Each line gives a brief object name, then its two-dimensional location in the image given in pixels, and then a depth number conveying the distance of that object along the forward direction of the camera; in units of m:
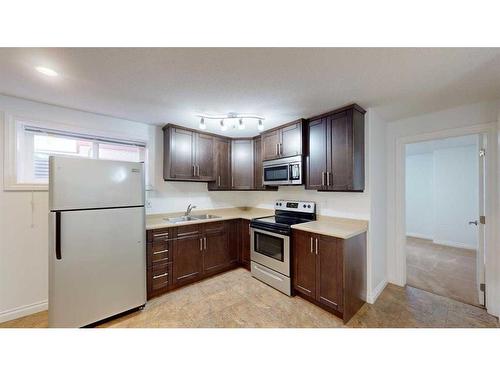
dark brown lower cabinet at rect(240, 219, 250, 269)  3.10
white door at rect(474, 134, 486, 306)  2.17
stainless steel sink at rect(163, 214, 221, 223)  2.98
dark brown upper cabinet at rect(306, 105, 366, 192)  2.16
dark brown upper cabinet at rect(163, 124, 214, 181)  2.84
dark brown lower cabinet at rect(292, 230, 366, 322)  1.96
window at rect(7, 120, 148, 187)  2.12
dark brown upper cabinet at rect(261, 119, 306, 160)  2.59
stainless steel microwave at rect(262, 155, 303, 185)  2.62
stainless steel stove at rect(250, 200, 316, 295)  2.43
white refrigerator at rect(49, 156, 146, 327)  1.72
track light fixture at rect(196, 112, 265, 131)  2.40
